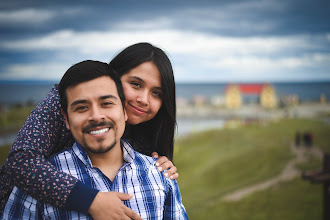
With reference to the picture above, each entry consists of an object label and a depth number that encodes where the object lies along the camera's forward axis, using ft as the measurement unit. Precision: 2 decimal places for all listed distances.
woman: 5.17
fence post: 12.92
